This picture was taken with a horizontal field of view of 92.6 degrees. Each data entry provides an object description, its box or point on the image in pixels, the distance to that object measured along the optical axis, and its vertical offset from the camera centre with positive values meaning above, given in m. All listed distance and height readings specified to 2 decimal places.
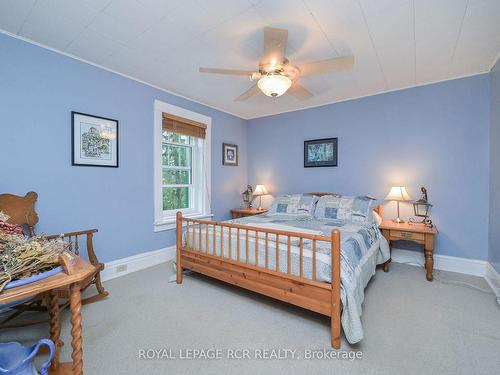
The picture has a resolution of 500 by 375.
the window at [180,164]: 3.37 +0.32
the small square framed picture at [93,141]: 2.55 +0.49
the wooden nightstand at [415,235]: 2.76 -0.62
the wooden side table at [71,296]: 0.91 -0.49
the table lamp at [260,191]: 4.48 -0.13
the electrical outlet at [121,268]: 2.90 -1.03
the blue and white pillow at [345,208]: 3.10 -0.33
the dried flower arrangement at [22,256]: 0.95 -0.31
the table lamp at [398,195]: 3.12 -0.15
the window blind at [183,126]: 3.47 +0.90
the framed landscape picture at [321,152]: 3.92 +0.53
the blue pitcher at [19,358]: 1.04 -0.78
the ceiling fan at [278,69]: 1.89 +1.01
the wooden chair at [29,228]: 2.03 -0.40
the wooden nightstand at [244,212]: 4.26 -0.50
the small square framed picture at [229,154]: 4.42 +0.56
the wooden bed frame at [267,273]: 1.69 -0.81
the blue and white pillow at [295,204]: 3.56 -0.32
